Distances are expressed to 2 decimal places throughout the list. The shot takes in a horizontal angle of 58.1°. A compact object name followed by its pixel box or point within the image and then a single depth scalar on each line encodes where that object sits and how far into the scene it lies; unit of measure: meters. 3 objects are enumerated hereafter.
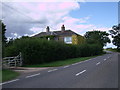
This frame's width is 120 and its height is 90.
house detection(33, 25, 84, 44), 40.23
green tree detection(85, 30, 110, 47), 66.31
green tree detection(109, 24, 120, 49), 61.91
